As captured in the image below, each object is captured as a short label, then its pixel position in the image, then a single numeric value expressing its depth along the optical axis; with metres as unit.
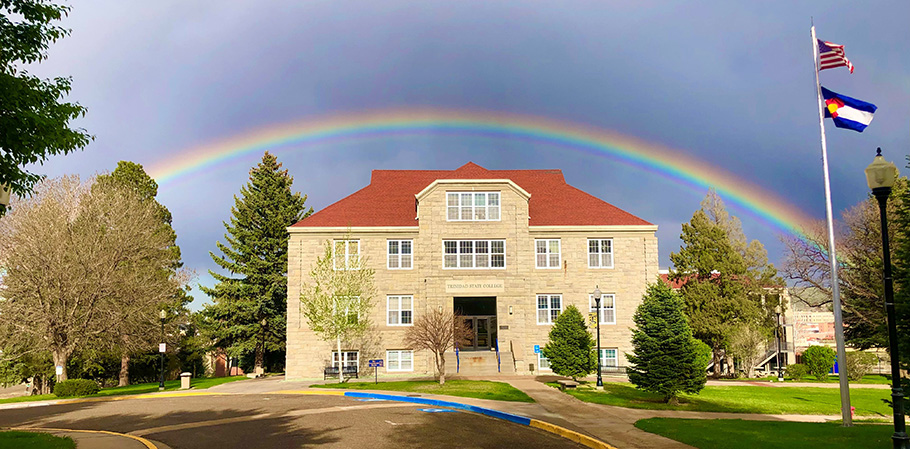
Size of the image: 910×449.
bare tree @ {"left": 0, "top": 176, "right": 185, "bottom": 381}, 33.09
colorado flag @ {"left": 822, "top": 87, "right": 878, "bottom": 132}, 18.31
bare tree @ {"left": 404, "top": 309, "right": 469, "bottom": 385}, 31.12
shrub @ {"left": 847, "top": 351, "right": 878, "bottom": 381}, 38.75
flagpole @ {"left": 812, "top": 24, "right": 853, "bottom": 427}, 17.19
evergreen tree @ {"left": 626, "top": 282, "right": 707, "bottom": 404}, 22.58
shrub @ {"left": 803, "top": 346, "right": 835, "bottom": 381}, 39.62
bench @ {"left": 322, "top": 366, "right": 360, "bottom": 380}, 38.41
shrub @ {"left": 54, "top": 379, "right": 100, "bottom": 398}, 30.89
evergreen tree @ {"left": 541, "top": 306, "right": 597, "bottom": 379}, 33.16
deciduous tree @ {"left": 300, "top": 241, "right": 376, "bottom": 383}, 35.47
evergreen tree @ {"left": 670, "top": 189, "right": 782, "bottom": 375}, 43.31
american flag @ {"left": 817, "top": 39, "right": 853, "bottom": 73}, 19.81
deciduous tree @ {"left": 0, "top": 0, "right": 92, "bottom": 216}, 12.39
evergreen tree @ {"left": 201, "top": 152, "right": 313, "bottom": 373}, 49.31
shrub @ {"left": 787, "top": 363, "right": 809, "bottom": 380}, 39.43
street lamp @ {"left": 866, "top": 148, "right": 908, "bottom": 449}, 11.29
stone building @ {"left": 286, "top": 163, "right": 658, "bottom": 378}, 39.56
